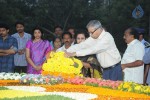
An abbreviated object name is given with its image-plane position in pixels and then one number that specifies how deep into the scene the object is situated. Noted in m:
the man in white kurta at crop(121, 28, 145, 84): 8.34
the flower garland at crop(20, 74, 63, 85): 7.77
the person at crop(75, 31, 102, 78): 9.14
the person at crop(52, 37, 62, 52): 10.58
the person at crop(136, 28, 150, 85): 9.90
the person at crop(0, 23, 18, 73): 10.14
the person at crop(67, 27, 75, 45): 11.54
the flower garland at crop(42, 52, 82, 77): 8.12
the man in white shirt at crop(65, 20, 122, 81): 8.29
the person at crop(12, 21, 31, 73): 11.11
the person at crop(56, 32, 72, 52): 9.82
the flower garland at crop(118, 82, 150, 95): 6.68
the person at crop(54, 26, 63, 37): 11.84
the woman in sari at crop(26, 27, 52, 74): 9.67
